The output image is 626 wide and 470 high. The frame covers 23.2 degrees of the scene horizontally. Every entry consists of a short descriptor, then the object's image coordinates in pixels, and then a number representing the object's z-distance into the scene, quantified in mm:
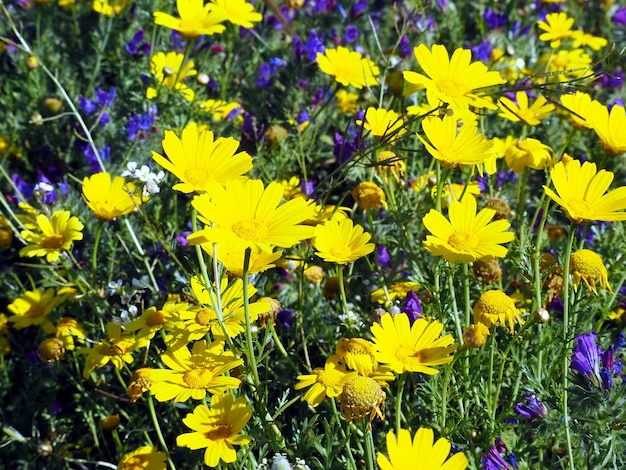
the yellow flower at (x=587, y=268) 751
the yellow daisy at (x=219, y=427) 704
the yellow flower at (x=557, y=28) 1057
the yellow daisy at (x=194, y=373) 713
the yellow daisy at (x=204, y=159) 727
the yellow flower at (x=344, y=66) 917
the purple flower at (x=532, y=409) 770
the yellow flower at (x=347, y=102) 1126
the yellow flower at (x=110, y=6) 1212
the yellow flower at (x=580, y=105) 785
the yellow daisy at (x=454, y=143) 751
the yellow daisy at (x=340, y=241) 757
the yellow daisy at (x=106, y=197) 806
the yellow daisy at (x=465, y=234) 724
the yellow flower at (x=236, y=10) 958
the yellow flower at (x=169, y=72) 999
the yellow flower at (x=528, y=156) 813
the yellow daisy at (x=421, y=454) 665
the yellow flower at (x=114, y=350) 786
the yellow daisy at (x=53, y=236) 815
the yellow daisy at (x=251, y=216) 686
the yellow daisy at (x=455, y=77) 762
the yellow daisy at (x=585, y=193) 731
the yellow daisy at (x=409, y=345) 701
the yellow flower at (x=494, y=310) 727
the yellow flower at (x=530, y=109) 848
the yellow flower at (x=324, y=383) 723
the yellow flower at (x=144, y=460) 769
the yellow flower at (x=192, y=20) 927
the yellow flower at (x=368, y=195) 827
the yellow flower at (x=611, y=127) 775
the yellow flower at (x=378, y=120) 818
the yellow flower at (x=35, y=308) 869
